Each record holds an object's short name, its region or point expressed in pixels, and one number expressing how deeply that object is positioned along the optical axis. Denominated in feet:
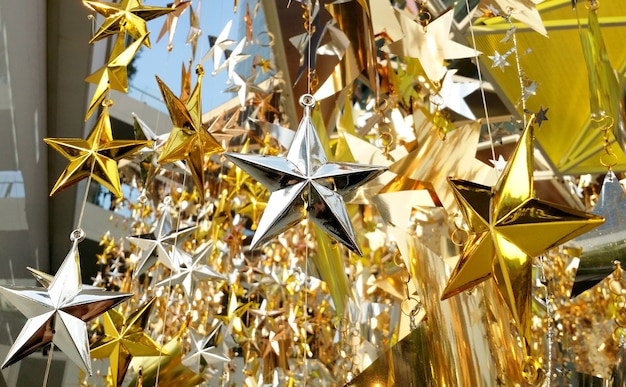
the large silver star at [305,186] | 2.15
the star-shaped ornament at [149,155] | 3.73
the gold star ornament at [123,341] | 3.16
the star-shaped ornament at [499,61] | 3.19
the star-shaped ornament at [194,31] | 4.21
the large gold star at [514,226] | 1.95
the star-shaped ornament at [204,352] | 4.00
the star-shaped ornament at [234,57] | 4.86
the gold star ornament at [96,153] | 2.95
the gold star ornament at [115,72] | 3.27
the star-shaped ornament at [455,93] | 3.48
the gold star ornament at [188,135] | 2.89
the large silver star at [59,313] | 2.39
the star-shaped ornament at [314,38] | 3.35
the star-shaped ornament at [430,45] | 3.11
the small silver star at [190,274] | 4.24
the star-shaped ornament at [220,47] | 4.73
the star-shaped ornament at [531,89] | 3.36
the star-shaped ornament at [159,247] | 4.11
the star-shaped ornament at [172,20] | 3.85
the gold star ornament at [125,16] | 3.21
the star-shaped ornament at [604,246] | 2.38
